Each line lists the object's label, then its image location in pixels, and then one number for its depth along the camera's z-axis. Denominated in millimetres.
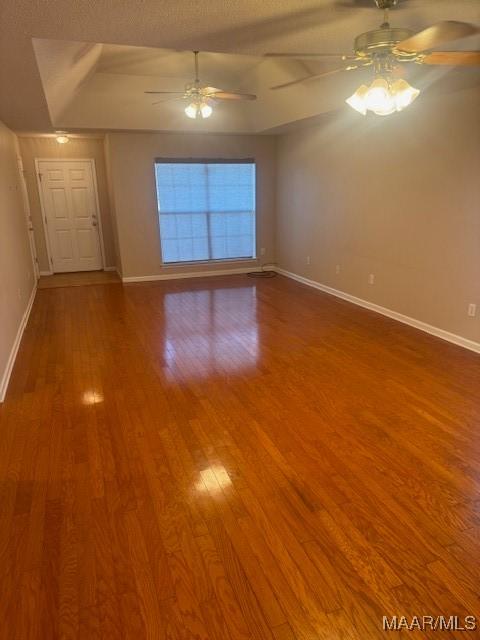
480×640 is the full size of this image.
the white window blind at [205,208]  7148
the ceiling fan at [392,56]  1914
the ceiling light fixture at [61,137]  6574
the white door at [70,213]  7855
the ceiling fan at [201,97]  4277
